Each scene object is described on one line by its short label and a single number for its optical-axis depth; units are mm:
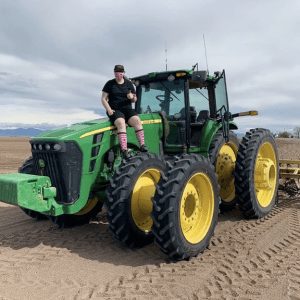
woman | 4343
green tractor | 3622
